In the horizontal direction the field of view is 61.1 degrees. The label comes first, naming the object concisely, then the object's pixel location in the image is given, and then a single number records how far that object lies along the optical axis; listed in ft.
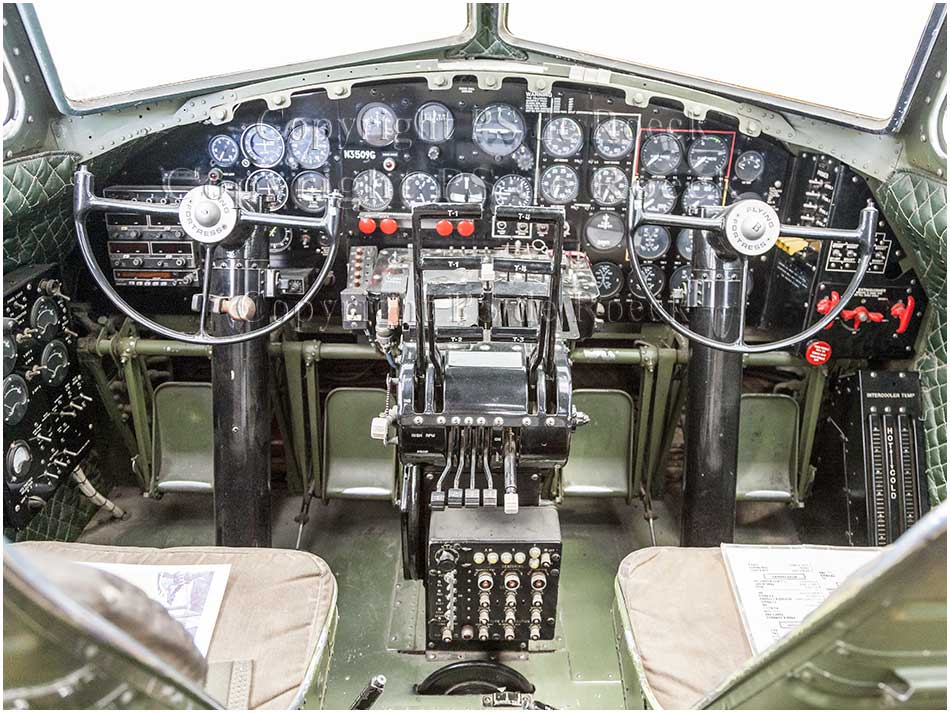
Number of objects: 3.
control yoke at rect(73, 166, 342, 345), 7.16
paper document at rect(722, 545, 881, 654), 5.84
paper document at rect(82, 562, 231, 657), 5.86
